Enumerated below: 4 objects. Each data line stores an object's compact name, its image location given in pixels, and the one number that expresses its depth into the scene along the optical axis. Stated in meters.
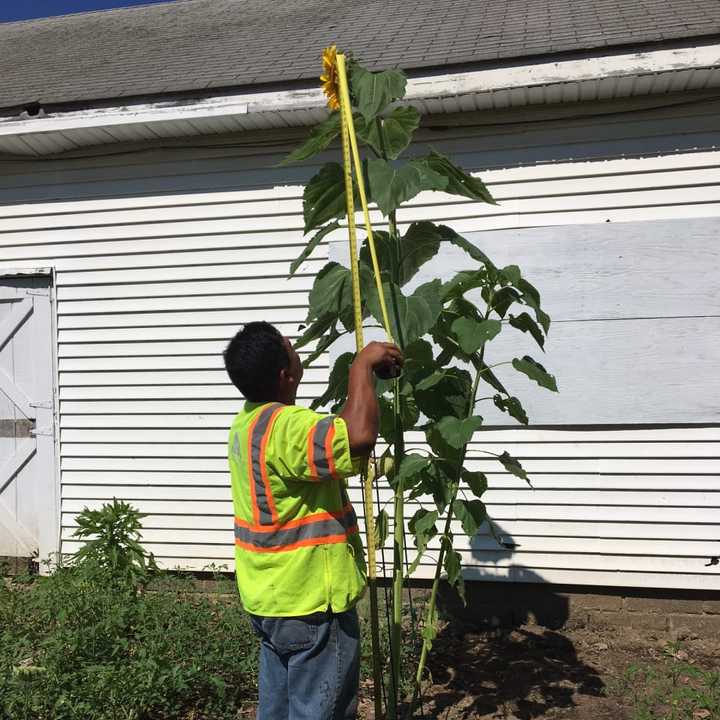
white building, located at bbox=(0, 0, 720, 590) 5.25
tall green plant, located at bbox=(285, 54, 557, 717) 2.89
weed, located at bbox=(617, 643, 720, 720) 3.99
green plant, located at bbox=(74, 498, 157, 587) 5.48
